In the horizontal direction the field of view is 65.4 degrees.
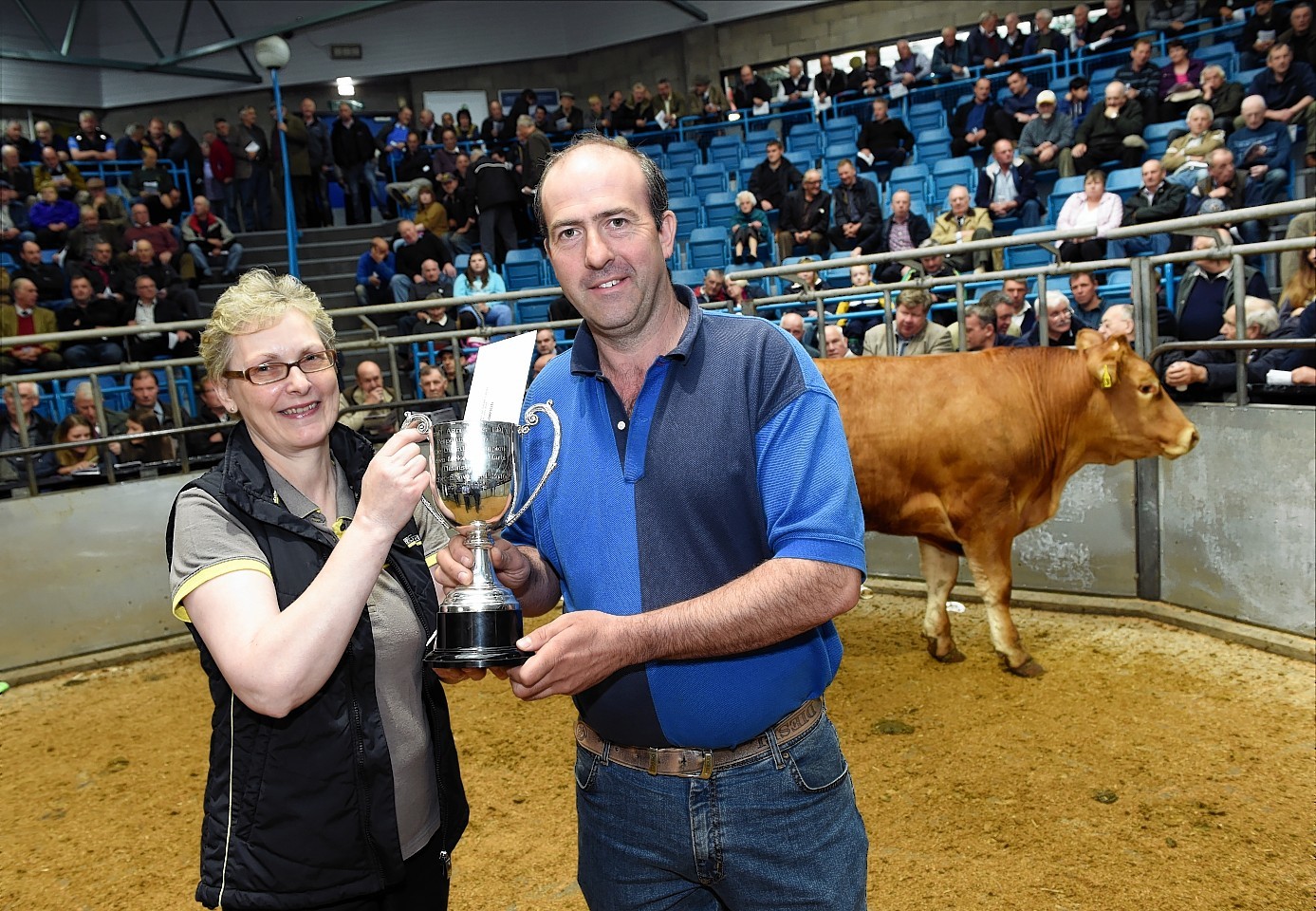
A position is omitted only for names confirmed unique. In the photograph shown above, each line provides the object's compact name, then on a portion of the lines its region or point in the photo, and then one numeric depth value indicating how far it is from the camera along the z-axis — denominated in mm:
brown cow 5211
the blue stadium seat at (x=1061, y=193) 10992
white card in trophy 1822
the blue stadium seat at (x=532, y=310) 12367
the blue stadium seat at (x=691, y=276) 12792
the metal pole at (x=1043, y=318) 6223
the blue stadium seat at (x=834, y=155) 14477
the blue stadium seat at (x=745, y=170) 15195
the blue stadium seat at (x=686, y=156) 15883
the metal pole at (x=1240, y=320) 5438
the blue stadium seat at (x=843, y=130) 14703
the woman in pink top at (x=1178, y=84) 11105
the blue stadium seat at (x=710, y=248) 13484
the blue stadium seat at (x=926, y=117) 14211
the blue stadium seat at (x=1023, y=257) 10645
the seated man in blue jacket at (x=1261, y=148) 9008
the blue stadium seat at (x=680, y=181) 15438
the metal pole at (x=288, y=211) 11859
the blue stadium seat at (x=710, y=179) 15320
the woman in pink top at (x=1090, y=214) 9000
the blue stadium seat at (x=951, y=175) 12539
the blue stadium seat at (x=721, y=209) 14367
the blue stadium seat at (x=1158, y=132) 10875
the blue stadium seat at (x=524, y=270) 13874
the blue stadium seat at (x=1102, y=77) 12594
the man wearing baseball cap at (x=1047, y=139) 11393
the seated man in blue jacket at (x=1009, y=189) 10898
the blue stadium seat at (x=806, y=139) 15008
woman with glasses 1646
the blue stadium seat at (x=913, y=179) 12945
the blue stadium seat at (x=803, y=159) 14745
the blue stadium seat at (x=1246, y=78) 10805
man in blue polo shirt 1662
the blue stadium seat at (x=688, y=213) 14828
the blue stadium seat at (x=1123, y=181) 10672
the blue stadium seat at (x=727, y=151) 15633
